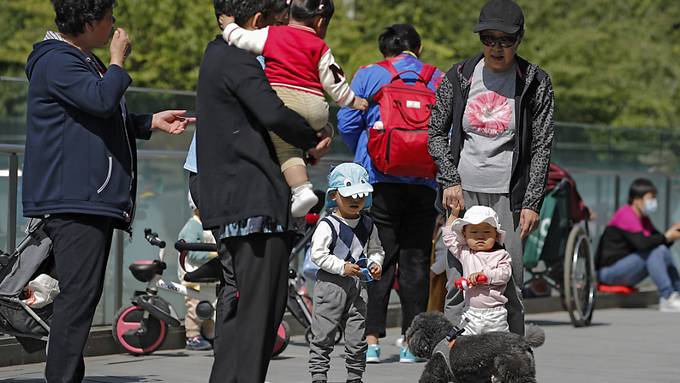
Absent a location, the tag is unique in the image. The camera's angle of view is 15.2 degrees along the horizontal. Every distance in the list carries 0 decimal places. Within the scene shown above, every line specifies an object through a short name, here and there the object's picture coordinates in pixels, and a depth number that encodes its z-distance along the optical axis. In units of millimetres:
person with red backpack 15562
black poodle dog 12062
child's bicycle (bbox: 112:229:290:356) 16017
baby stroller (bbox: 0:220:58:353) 12978
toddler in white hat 12443
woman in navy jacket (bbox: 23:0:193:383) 10874
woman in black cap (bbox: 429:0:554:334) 12630
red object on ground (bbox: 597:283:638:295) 26196
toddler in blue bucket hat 13104
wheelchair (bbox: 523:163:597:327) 21520
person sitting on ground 26155
